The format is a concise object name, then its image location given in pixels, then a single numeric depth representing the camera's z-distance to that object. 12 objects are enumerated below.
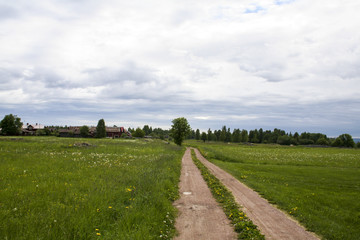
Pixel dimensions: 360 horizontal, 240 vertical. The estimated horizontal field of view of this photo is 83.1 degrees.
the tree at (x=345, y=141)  148.99
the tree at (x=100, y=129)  118.94
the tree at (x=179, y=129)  82.31
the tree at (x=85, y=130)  127.44
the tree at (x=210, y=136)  184.25
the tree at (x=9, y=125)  98.00
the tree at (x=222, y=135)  178.00
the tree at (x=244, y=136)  172.25
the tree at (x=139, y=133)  154.75
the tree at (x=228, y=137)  179.50
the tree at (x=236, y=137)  169.75
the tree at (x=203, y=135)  178.12
